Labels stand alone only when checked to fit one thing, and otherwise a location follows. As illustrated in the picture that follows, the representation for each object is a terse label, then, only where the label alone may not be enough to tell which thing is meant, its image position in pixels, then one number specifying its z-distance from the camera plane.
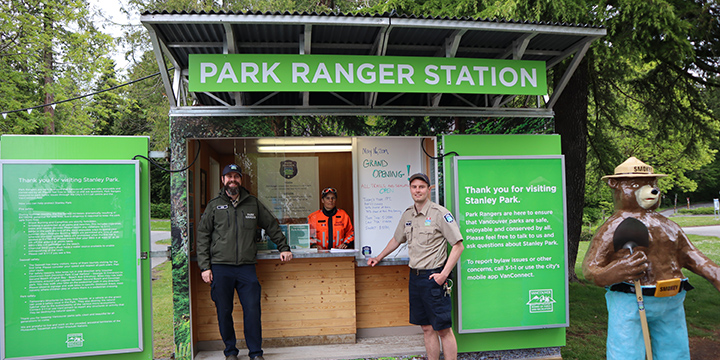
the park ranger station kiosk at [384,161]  3.94
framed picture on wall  5.35
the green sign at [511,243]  4.39
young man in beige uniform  3.87
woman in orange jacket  5.41
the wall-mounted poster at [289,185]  6.22
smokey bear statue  3.18
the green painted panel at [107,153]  4.04
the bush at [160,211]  24.95
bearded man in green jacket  4.28
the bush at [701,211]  32.19
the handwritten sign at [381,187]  5.21
